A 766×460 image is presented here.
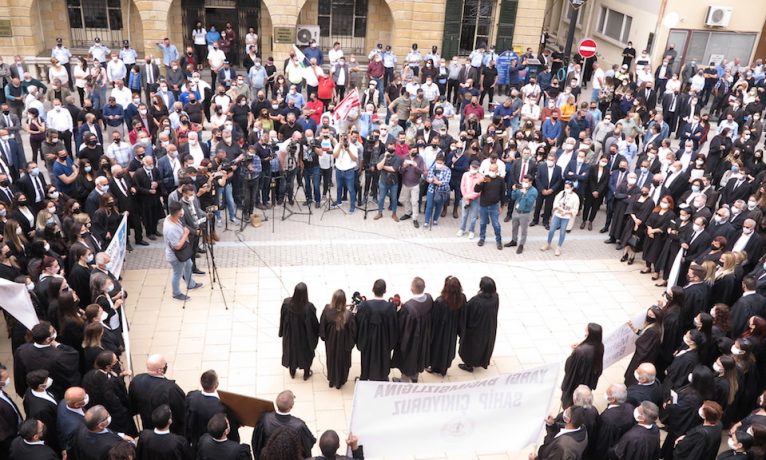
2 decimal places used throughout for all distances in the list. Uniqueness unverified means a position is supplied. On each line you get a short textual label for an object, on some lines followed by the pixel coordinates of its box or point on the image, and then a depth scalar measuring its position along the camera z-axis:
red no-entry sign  20.45
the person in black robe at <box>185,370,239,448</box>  6.57
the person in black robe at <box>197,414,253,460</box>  5.93
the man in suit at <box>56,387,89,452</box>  6.33
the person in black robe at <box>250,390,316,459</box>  6.27
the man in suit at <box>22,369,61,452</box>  6.47
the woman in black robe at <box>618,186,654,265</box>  12.48
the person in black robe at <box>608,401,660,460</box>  6.44
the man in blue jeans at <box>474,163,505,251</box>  12.56
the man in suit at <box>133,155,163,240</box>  11.94
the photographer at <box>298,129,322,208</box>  13.63
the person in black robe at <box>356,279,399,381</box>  8.40
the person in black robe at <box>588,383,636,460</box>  6.86
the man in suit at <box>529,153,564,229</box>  13.43
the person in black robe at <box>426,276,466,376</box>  8.57
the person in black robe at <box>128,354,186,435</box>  6.87
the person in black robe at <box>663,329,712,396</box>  7.94
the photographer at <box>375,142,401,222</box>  13.47
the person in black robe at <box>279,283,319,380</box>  8.39
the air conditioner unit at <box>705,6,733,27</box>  23.62
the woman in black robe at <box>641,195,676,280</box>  12.03
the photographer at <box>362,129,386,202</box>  13.88
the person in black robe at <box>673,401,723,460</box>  6.60
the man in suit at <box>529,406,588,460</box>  6.20
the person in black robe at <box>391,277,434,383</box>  8.45
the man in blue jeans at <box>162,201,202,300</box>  9.99
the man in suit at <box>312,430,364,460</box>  5.71
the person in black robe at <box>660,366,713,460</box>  7.25
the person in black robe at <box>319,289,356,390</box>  8.34
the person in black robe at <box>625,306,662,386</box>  8.48
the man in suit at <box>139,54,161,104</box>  18.50
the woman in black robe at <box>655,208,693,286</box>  11.55
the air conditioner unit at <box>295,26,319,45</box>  23.06
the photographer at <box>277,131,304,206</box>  13.44
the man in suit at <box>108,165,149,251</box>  11.43
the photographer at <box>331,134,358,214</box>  13.55
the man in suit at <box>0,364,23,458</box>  6.45
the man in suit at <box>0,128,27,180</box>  12.73
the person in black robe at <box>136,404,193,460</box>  6.03
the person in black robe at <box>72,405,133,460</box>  5.92
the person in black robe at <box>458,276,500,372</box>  8.80
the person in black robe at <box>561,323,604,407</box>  7.98
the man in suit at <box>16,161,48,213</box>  11.24
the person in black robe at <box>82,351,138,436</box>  6.77
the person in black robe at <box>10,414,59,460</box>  5.86
